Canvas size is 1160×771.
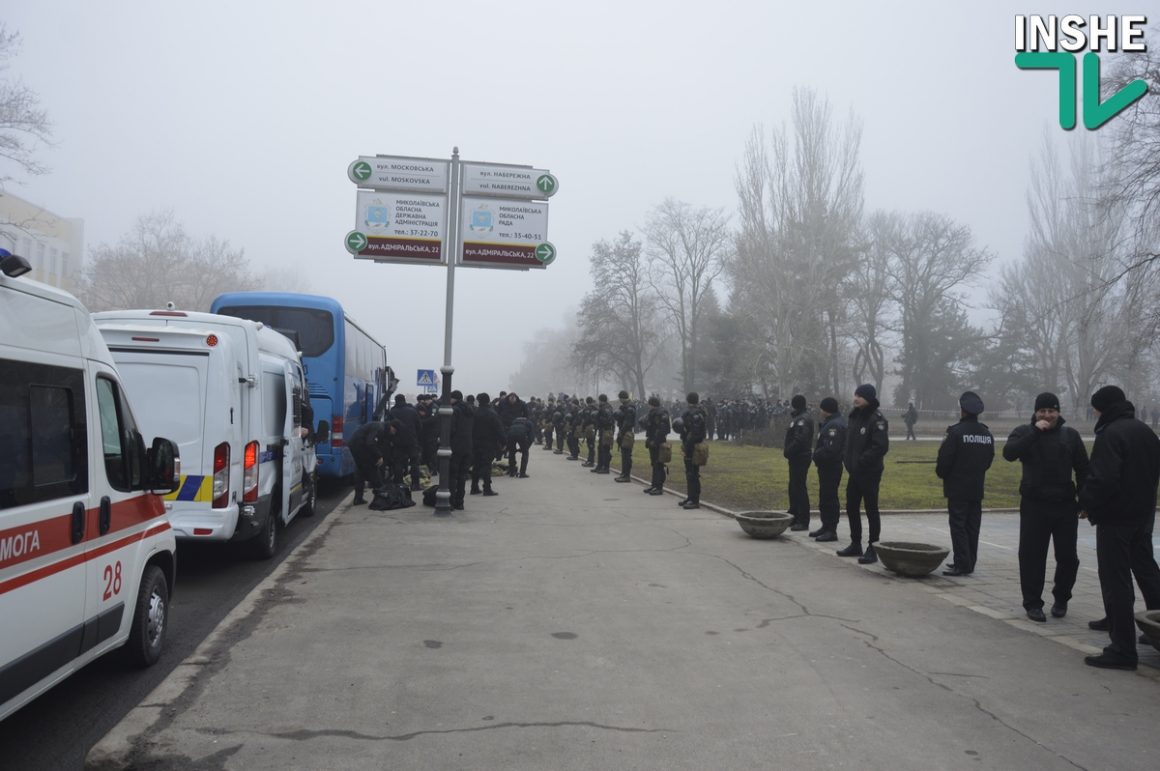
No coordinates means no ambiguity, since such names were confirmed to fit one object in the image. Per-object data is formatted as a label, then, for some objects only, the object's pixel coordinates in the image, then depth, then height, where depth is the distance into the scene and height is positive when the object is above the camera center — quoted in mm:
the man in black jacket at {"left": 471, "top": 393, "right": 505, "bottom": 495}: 15203 -607
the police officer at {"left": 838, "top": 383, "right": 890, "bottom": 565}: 9359 -506
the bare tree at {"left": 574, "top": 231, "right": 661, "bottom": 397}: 63188 +7453
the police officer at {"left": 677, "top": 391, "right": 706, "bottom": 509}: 13969 -461
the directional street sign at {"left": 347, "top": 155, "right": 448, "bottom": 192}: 14016 +3823
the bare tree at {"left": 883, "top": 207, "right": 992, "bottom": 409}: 60562 +7509
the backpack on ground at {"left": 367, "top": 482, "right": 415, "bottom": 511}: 13883 -1536
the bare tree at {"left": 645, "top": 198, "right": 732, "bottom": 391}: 64125 +10699
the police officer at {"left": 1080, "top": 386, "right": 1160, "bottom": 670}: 5730 -589
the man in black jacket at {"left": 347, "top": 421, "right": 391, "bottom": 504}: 13523 -744
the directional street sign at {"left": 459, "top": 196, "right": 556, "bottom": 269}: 14336 +2959
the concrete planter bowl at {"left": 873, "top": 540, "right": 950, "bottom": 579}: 8422 -1443
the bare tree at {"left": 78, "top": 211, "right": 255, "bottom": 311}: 59625 +9072
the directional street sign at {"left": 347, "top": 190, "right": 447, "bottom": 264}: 14031 +2967
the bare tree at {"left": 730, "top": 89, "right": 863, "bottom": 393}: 49438 +10057
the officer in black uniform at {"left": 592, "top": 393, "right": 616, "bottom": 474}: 21406 -511
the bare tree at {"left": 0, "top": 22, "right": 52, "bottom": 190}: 23719 +7829
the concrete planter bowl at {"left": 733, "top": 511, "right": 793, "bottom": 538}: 10781 -1436
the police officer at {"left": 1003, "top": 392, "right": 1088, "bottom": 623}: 6867 -673
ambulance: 3754 -511
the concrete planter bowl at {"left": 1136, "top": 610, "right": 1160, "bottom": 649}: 5488 -1343
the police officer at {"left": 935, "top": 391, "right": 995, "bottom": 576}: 8625 -584
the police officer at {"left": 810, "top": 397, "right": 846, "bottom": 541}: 10523 -616
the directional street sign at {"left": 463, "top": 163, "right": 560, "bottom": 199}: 14297 +3818
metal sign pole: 13234 +719
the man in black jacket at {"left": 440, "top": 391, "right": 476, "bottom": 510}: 14039 -643
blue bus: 15438 +1173
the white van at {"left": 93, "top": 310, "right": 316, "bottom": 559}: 7691 -1
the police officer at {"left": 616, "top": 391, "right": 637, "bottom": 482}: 18734 -563
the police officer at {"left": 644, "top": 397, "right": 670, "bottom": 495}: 15852 -510
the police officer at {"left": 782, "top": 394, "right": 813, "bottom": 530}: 11500 -577
